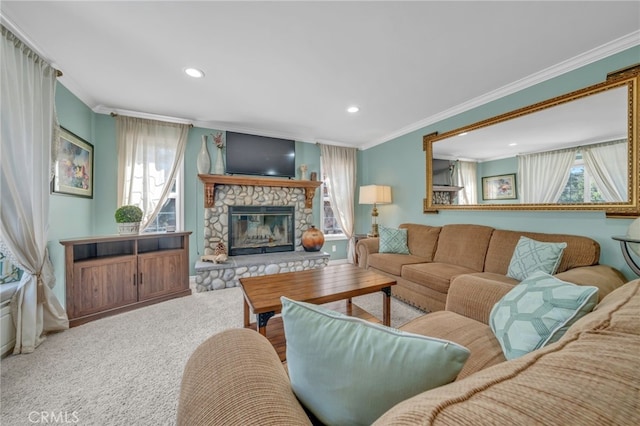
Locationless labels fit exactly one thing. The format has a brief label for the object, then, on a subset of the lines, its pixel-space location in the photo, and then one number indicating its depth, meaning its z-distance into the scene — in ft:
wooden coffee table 5.21
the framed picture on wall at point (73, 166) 7.61
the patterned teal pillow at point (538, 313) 2.95
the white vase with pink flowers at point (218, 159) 11.91
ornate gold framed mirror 6.20
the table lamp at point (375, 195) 13.08
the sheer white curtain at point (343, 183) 14.93
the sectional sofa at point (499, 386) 1.01
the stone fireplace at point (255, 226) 11.00
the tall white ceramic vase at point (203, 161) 11.49
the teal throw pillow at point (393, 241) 10.69
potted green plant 8.59
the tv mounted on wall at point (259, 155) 12.39
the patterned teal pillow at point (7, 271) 6.03
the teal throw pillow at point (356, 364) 1.64
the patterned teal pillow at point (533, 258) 6.33
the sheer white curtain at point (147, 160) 10.13
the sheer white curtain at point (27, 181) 5.41
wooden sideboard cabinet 7.25
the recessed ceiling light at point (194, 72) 7.31
